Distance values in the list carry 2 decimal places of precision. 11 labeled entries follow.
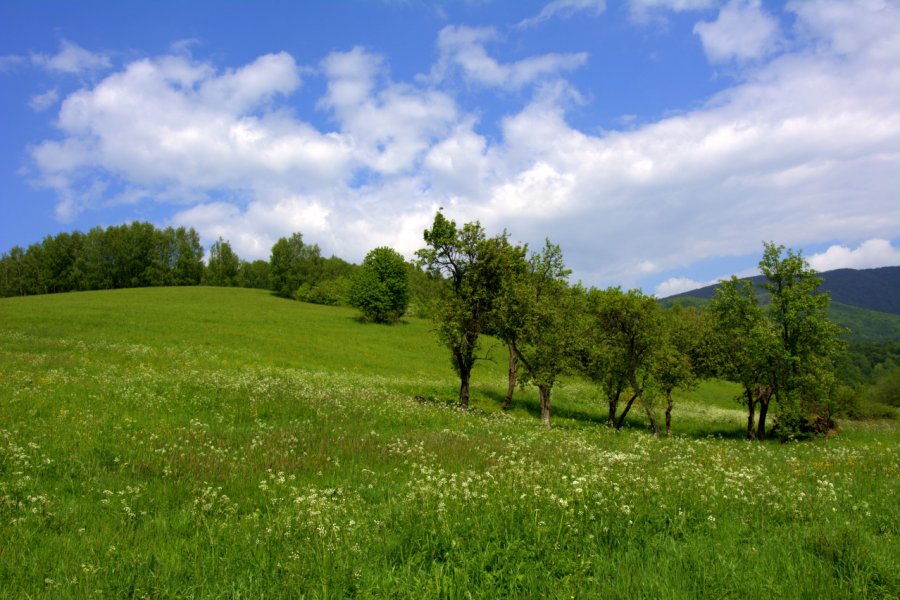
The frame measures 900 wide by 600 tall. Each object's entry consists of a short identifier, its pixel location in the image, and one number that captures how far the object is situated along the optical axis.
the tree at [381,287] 79.12
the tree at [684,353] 31.86
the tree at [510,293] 28.52
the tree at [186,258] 118.44
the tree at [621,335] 28.12
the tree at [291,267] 109.62
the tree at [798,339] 29.61
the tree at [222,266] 128.25
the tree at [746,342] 30.08
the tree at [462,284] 29.38
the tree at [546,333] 27.80
